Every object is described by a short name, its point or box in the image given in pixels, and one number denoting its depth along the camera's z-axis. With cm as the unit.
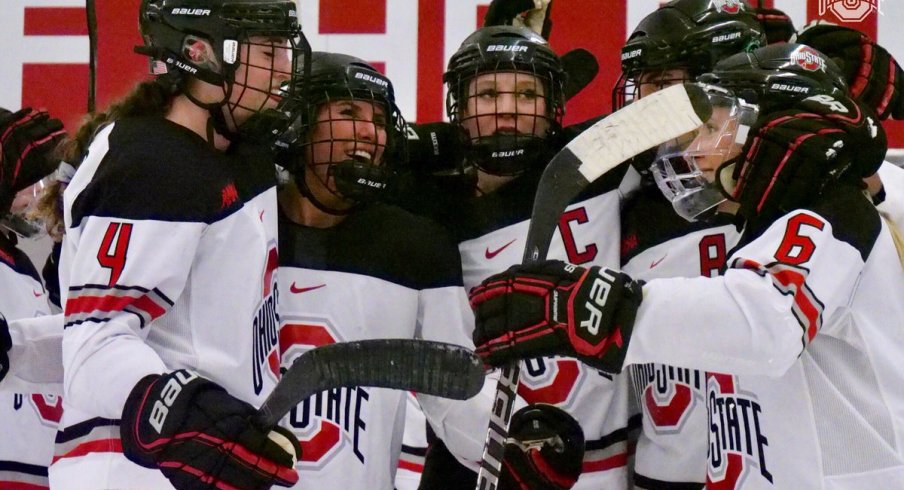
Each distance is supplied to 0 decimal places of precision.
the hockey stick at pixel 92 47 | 632
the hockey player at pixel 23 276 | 574
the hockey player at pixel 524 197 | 463
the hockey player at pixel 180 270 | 332
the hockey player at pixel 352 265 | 440
